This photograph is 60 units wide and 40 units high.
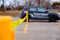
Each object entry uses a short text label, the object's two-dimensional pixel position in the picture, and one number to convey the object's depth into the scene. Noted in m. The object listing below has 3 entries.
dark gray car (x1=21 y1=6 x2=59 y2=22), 14.18
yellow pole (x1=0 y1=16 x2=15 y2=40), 2.88
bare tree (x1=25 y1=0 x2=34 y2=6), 37.37
